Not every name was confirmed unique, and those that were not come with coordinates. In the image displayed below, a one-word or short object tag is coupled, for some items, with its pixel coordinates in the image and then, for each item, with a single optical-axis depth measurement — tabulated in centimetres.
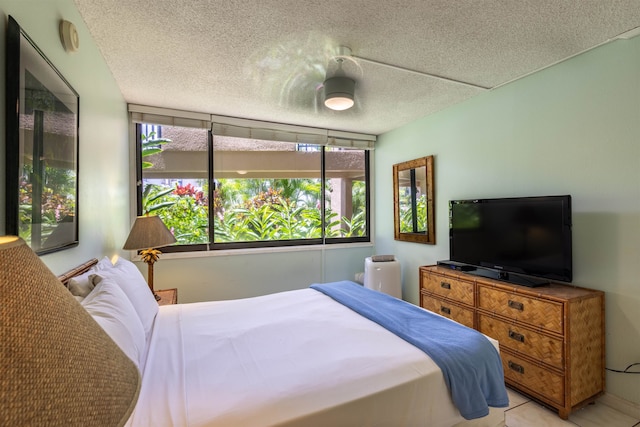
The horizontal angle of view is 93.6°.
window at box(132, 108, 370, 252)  346
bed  112
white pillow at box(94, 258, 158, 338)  166
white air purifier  360
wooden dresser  191
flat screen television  211
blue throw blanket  138
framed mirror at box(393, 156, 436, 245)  352
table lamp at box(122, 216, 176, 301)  242
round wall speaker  149
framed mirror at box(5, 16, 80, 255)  107
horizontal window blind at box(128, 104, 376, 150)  321
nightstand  254
